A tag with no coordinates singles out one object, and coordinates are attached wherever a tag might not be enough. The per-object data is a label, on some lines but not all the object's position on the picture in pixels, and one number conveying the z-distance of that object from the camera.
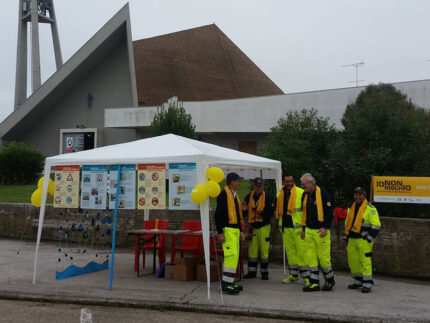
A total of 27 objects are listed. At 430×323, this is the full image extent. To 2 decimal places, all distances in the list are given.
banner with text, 9.66
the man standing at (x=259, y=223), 8.27
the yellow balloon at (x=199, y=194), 6.70
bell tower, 43.66
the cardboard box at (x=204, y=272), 8.21
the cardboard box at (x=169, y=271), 8.40
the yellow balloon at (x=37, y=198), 8.15
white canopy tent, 6.93
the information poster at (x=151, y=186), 7.27
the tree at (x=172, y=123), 24.97
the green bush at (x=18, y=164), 24.77
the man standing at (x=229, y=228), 7.08
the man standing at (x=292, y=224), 7.84
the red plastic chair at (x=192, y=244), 8.88
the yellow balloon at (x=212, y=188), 6.78
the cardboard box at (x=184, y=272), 8.23
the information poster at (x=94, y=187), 7.68
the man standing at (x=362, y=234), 7.36
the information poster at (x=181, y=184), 7.05
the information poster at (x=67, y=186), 7.86
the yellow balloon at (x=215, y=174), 6.99
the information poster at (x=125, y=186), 7.46
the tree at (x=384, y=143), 11.90
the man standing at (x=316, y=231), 7.30
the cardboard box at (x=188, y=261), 8.31
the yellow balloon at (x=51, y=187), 8.29
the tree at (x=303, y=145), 13.62
